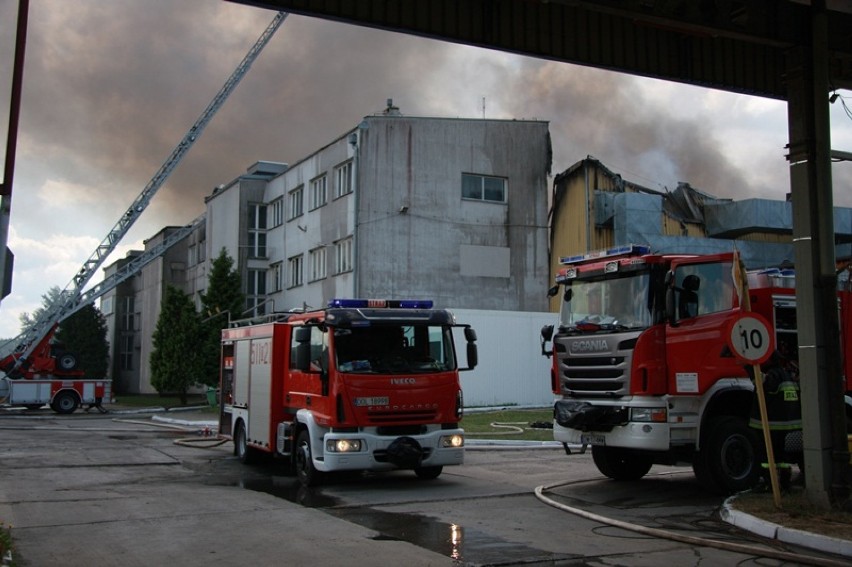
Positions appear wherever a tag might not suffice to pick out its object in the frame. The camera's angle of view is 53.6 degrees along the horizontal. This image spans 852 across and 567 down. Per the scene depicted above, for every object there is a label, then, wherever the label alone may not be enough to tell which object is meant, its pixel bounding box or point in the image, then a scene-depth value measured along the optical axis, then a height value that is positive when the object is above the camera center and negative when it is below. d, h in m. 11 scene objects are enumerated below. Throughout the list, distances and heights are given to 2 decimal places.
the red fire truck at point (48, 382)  37.31 -0.88
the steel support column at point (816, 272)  9.88 +1.14
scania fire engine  11.13 +0.04
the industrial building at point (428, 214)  35.19 +6.50
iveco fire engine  12.32 -0.40
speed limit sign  9.59 +0.30
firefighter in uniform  11.23 -0.58
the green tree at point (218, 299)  42.06 +3.21
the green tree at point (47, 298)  93.70 +7.26
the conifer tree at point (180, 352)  42.53 +0.56
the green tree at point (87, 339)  65.00 +1.79
